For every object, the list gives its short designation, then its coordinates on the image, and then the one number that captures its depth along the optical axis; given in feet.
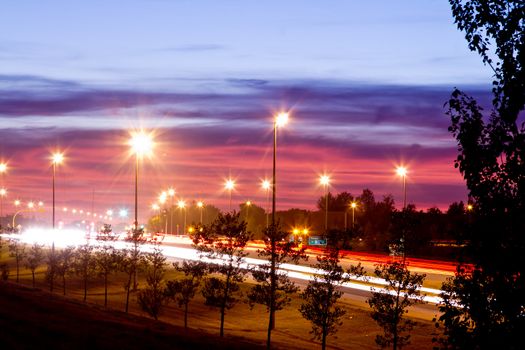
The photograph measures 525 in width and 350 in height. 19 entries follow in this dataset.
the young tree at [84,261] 167.02
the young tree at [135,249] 146.86
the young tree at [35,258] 184.91
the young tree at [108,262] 151.55
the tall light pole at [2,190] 243.32
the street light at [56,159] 195.11
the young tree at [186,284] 117.91
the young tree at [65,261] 169.06
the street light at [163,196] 424.17
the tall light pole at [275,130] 124.26
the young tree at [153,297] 126.62
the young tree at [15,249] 206.20
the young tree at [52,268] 168.08
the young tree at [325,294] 100.73
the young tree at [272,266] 110.01
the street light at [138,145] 150.10
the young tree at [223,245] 112.16
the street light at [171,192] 415.64
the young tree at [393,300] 94.02
